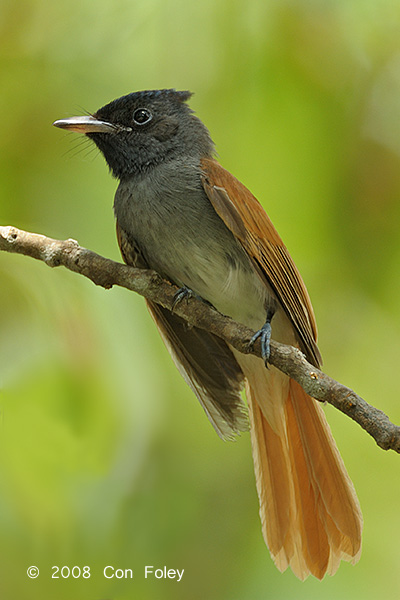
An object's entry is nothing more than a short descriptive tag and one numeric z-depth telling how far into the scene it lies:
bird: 3.28
